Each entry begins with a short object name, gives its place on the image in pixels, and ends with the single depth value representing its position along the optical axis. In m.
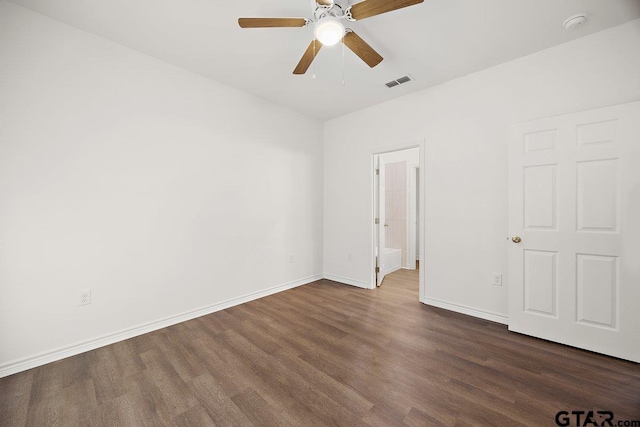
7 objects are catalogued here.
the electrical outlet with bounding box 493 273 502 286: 2.72
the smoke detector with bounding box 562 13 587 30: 2.01
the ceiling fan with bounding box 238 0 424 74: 1.61
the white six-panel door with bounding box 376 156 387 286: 3.99
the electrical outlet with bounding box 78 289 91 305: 2.20
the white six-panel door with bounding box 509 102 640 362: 2.05
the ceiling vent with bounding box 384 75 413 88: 3.01
